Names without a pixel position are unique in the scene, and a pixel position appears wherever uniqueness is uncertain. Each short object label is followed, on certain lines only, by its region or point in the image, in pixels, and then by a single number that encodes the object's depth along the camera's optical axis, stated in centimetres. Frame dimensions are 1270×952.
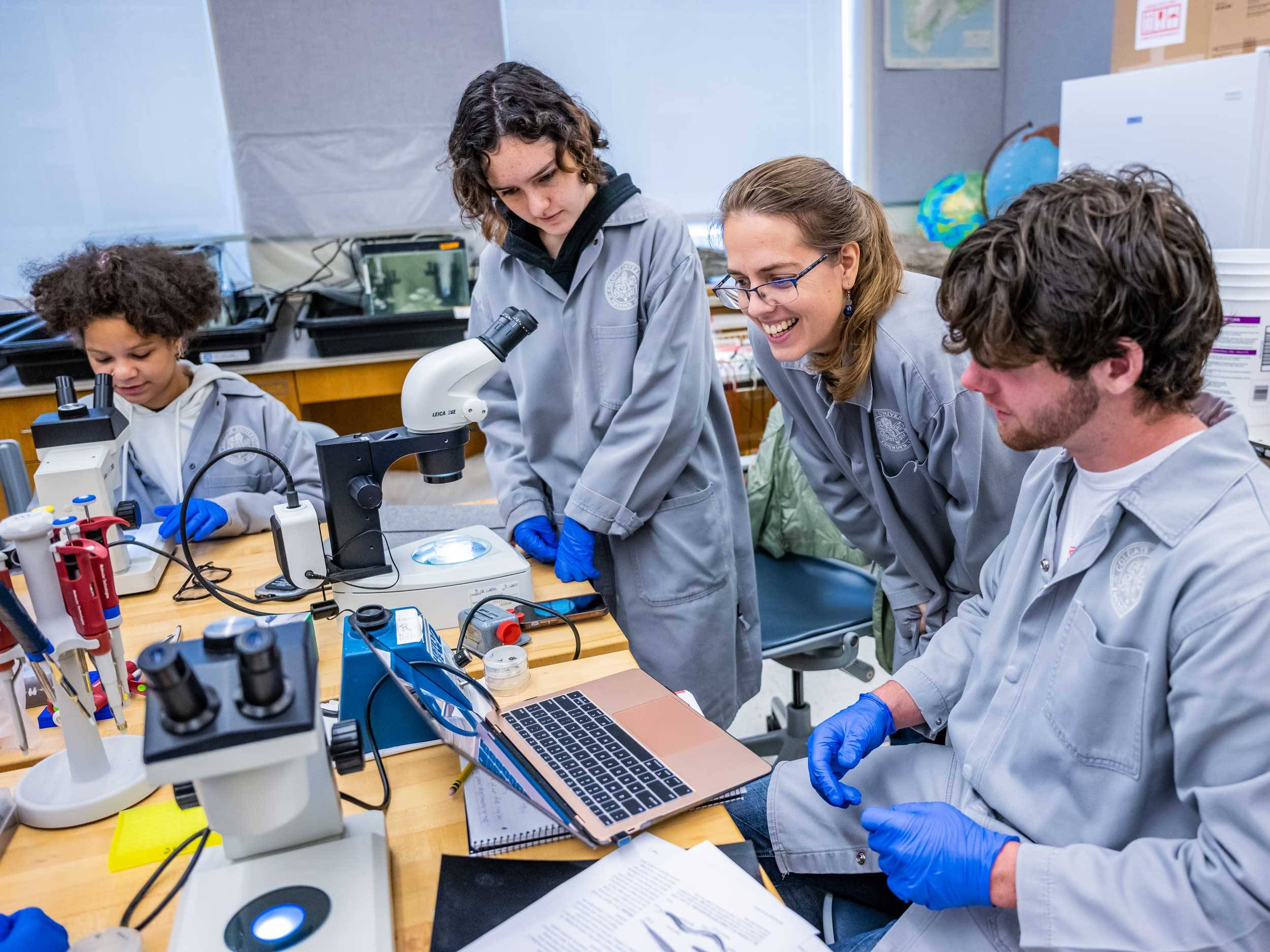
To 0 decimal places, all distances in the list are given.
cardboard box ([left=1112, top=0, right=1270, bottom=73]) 239
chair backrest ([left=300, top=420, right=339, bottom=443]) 214
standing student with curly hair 161
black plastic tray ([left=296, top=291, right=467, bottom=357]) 300
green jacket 217
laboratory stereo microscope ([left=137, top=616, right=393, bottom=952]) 65
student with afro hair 179
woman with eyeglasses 138
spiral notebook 88
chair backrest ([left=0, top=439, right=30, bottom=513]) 163
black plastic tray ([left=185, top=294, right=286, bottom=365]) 289
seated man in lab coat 78
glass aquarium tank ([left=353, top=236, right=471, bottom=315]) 327
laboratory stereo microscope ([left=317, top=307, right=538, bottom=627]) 136
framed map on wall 394
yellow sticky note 89
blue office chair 189
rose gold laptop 89
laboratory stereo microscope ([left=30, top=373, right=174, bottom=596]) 142
